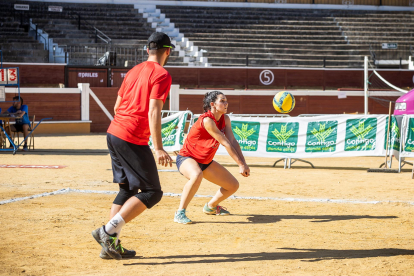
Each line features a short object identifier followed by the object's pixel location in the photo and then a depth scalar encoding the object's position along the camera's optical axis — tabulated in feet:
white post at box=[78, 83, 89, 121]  74.79
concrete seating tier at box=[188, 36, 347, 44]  97.81
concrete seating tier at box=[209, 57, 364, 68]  93.09
